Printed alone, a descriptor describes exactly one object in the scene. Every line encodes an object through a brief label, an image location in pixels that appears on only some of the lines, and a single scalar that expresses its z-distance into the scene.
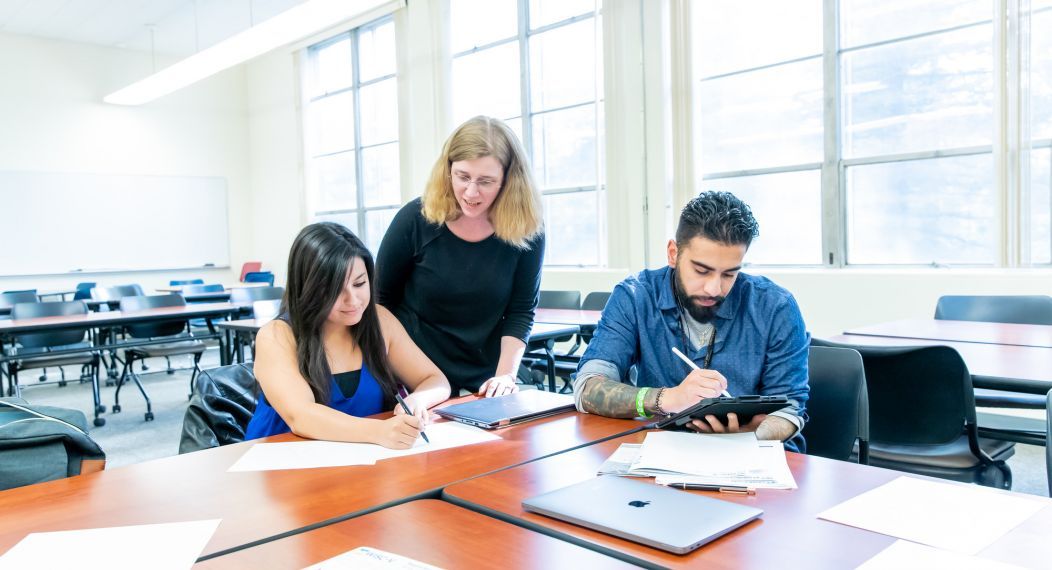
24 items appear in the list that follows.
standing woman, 2.01
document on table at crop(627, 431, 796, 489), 1.19
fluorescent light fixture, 5.75
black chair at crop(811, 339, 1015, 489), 2.06
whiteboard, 8.76
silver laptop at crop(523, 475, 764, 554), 0.95
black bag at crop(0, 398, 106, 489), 1.37
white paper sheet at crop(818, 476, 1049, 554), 0.94
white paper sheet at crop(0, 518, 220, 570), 0.94
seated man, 1.66
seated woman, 1.67
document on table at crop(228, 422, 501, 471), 1.39
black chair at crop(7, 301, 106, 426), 5.02
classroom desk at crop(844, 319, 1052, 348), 2.66
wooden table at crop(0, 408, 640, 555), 1.09
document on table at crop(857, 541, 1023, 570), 0.85
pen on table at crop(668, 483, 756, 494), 1.15
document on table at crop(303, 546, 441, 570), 0.89
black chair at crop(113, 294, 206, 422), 5.41
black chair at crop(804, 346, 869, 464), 1.84
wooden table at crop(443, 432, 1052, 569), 0.90
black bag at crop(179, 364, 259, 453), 1.78
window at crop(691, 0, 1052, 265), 4.27
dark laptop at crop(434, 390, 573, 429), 1.67
